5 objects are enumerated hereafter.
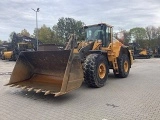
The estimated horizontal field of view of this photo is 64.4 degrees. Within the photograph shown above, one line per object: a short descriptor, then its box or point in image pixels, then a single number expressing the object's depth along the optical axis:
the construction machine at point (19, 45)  14.25
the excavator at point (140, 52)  17.84
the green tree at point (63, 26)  33.04
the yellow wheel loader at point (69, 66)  3.63
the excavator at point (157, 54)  20.23
